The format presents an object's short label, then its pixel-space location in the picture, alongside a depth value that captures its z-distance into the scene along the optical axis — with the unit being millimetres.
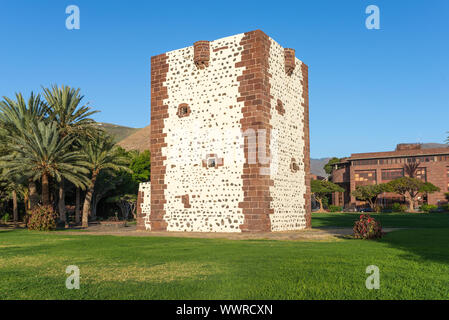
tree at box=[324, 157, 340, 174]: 89750
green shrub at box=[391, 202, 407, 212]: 55481
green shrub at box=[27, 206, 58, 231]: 21369
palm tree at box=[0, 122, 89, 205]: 23328
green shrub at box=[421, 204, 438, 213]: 54875
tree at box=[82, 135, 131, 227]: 29734
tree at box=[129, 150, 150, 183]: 51156
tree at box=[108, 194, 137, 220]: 41438
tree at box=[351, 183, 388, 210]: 59819
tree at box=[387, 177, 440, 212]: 56625
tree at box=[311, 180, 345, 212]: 65188
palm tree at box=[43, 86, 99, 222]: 27766
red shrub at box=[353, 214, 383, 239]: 12703
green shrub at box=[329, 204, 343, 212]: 67250
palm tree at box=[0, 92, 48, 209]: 25812
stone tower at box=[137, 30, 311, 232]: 17812
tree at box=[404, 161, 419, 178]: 69875
